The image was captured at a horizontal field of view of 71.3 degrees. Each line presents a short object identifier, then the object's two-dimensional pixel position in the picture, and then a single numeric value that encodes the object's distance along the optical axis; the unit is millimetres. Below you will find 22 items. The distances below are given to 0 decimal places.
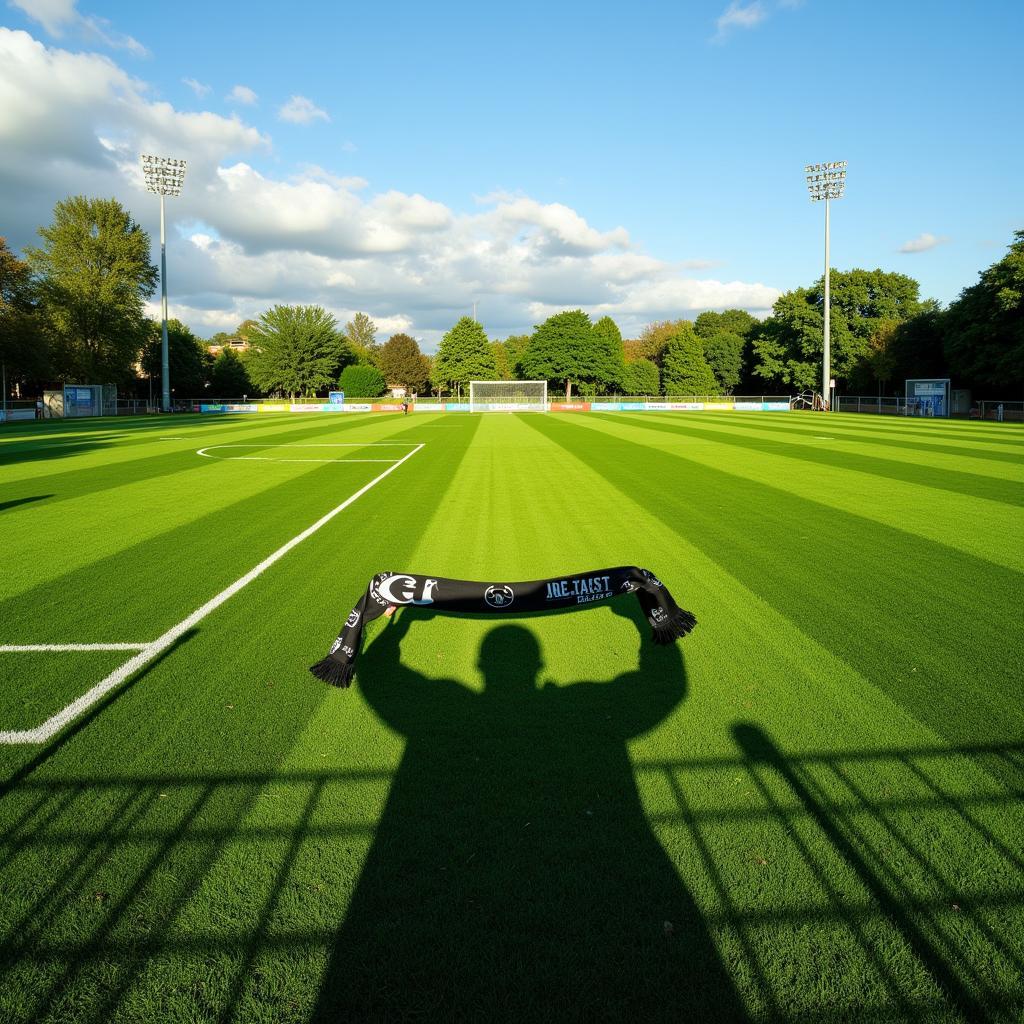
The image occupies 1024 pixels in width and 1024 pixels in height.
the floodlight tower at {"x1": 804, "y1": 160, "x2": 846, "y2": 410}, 59031
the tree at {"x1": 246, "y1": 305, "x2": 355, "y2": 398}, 85312
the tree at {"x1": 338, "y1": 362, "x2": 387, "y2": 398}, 82125
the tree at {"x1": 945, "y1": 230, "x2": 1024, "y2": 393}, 46781
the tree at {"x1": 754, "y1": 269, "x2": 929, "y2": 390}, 67312
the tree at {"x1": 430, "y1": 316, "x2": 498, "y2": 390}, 94250
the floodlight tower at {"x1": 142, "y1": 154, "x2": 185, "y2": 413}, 61531
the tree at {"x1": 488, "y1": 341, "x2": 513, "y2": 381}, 119562
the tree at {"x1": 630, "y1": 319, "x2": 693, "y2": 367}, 114000
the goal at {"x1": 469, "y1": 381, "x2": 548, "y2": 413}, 64062
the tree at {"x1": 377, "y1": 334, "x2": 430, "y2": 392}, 106062
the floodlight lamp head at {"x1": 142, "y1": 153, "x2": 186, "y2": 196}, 61500
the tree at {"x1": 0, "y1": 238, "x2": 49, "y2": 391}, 51344
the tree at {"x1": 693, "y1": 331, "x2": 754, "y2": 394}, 95750
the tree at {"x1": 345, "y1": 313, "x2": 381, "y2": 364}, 143262
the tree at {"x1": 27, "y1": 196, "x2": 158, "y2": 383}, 62344
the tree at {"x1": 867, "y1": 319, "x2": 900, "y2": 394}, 61938
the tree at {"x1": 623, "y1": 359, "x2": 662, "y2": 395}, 92875
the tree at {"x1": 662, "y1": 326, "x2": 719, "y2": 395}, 91312
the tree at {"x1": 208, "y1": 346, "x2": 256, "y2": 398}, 86625
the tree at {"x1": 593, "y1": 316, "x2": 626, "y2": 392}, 87875
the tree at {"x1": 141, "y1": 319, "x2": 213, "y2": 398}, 79438
